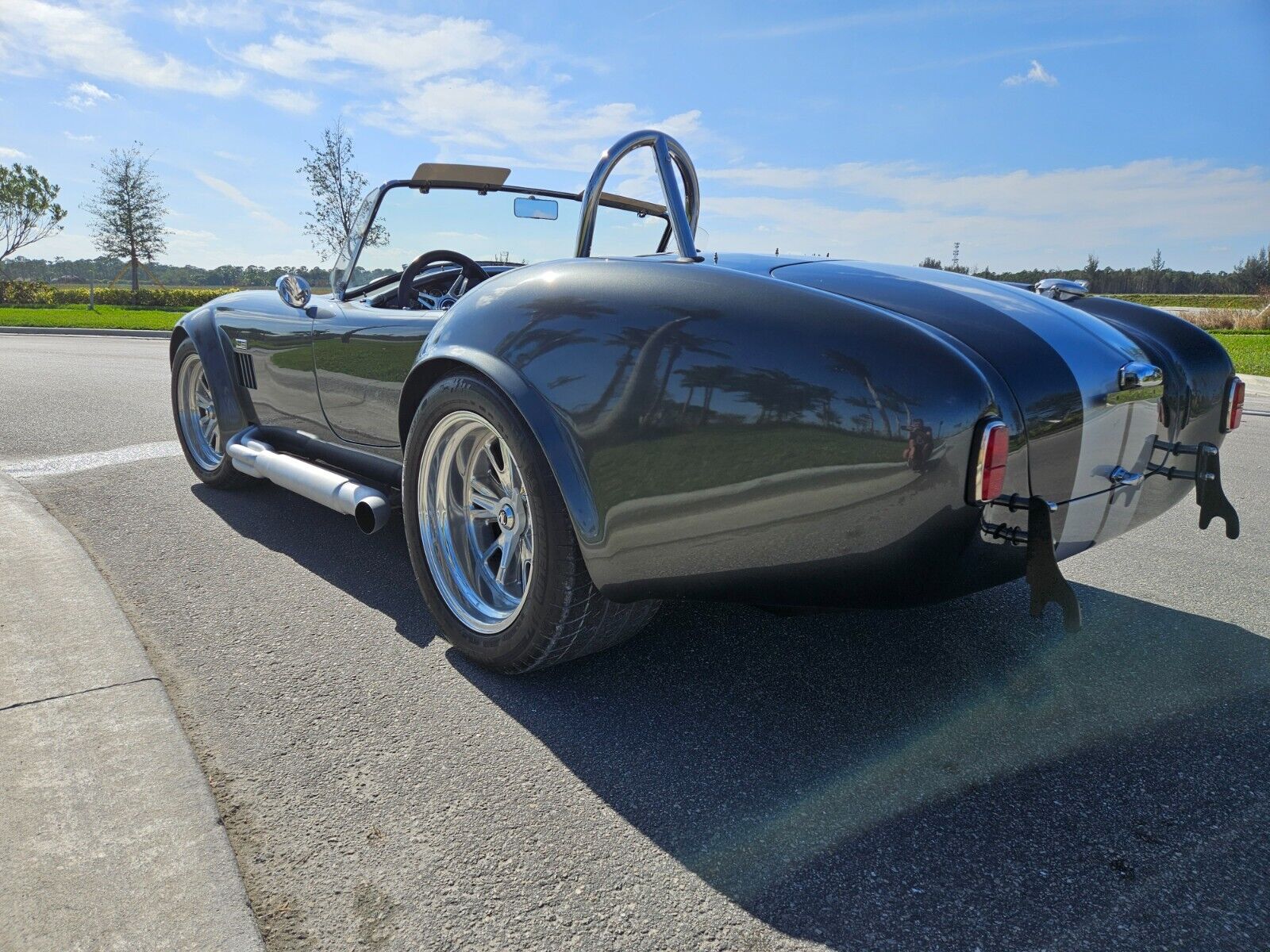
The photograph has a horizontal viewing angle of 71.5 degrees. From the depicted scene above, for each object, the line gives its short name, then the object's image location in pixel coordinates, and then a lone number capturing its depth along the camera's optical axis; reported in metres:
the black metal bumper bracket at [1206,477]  2.24
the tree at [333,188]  29.30
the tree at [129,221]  41.88
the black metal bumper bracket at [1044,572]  1.69
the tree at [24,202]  41.94
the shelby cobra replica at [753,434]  1.70
